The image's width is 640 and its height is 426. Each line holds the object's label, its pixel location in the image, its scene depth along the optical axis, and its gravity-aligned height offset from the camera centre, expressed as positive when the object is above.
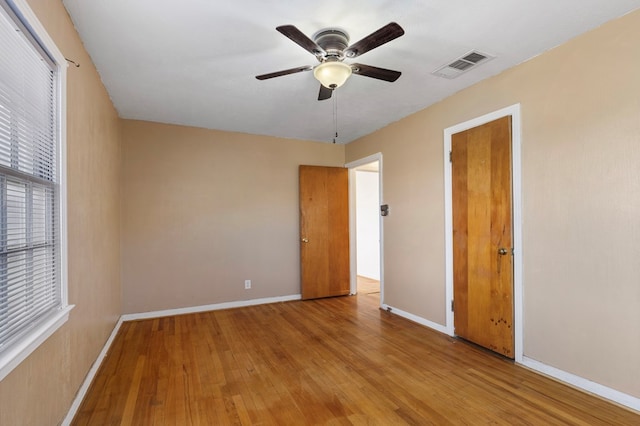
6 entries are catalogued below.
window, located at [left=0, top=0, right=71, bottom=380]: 1.30 +0.16
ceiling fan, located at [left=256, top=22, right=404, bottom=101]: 2.02 +1.03
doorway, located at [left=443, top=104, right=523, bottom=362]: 2.65 -0.07
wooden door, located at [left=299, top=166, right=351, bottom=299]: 4.90 -0.23
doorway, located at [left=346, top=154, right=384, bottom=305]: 6.81 -0.26
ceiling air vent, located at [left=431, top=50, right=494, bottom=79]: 2.52 +1.28
